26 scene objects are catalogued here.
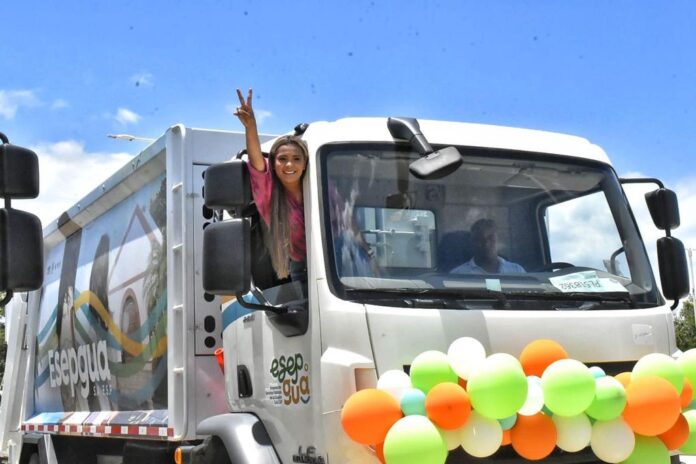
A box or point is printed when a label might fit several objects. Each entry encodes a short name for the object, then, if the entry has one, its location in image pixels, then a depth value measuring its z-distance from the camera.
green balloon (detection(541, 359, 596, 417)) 3.38
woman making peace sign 4.15
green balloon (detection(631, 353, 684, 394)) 3.62
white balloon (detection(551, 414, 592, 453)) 3.51
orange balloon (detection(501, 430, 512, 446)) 3.53
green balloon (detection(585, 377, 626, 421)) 3.48
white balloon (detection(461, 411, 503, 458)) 3.40
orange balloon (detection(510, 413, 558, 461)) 3.47
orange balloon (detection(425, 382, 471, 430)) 3.34
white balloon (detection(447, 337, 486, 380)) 3.50
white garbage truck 3.77
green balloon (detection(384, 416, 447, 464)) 3.21
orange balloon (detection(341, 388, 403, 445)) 3.36
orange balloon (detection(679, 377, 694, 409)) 3.77
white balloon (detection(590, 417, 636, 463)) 3.53
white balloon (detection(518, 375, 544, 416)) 3.49
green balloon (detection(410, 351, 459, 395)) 3.47
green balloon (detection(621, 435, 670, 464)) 3.64
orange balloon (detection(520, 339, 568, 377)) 3.67
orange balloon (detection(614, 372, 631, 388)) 3.67
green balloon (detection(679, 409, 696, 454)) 3.80
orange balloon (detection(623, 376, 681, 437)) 3.48
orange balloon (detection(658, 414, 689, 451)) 3.70
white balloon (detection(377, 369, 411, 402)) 3.46
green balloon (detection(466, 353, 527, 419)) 3.30
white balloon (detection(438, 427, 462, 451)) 3.41
